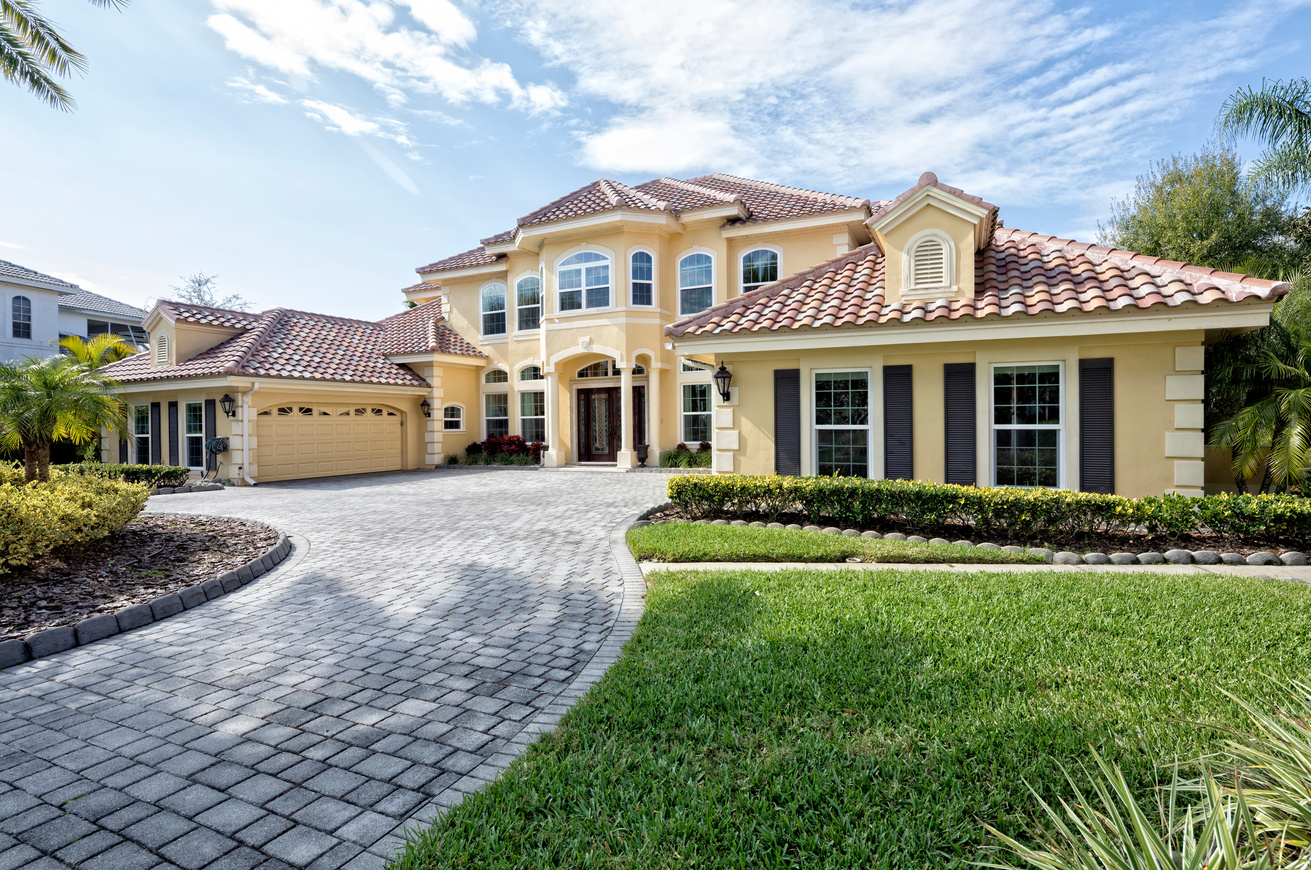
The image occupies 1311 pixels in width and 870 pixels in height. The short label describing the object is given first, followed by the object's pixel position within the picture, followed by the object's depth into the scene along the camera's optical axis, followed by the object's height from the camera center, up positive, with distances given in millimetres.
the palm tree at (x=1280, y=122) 11555 +5592
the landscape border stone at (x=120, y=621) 4883 -1683
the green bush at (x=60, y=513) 6391 -928
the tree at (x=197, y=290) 46500 +10594
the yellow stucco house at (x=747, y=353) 9625 +1536
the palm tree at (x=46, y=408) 10289 +423
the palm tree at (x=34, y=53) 9242 +5910
